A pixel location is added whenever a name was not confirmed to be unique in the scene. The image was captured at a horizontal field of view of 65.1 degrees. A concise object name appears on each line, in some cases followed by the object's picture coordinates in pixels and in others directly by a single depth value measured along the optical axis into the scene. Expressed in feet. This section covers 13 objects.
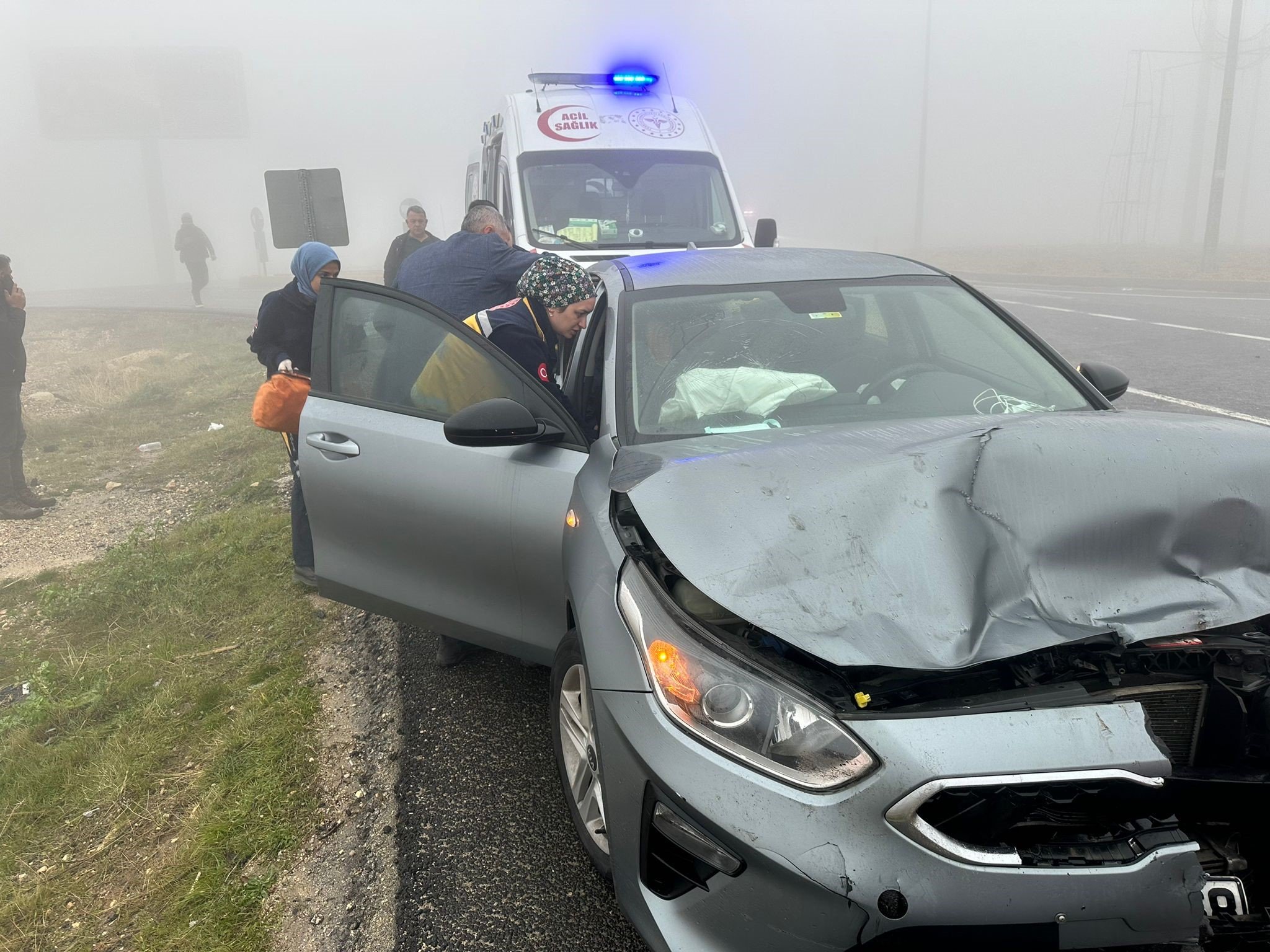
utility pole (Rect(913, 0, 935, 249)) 110.11
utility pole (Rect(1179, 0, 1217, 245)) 106.22
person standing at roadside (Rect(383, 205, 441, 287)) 35.06
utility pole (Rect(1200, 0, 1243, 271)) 65.72
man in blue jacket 18.57
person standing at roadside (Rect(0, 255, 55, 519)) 22.68
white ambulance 27.22
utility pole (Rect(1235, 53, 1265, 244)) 137.90
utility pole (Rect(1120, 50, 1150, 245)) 132.67
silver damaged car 5.40
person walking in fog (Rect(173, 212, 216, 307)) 81.20
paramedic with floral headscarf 12.71
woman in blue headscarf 16.62
